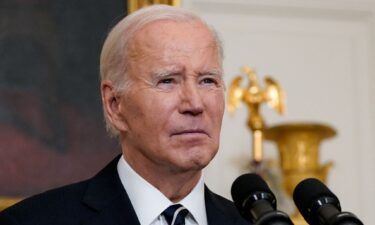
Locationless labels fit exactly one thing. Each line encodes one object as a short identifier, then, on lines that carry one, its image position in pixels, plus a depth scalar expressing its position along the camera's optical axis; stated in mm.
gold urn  7797
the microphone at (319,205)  3508
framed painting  7781
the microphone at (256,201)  3441
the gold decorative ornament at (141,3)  8234
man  4398
